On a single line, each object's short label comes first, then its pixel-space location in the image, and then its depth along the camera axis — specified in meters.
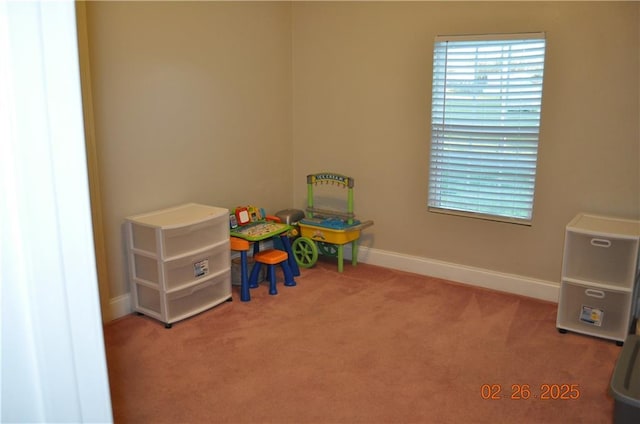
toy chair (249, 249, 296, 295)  3.47
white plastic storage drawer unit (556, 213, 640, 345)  2.79
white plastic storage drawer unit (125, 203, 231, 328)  2.97
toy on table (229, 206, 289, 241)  3.44
